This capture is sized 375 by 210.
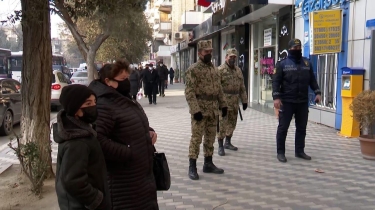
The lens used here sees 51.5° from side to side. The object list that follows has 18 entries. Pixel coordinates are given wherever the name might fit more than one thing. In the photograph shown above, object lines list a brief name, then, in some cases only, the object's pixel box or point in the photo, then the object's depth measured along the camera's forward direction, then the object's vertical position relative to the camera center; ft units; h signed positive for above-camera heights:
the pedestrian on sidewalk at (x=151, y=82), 54.19 -1.56
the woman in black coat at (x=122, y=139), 9.04 -1.60
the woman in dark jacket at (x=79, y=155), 7.47 -1.64
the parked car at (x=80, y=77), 81.82 -1.21
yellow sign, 27.73 +2.82
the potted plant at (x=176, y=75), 133.33 -1.47
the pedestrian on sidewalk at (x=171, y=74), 116.80 -0.97
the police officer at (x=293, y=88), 19.61 -0.92
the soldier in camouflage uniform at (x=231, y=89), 21.98 -1.06
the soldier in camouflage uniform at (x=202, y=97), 16.93 -1.18
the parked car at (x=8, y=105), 31.65 -2.75
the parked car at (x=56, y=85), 48.33 -1.67
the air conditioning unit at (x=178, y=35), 124.16 +11.41
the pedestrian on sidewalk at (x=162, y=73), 64.59 -0.36
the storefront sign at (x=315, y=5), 28.99 +5.07
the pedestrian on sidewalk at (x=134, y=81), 49.16 -1.26
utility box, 25.62 -1.46
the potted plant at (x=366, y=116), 20.06 -2.44
